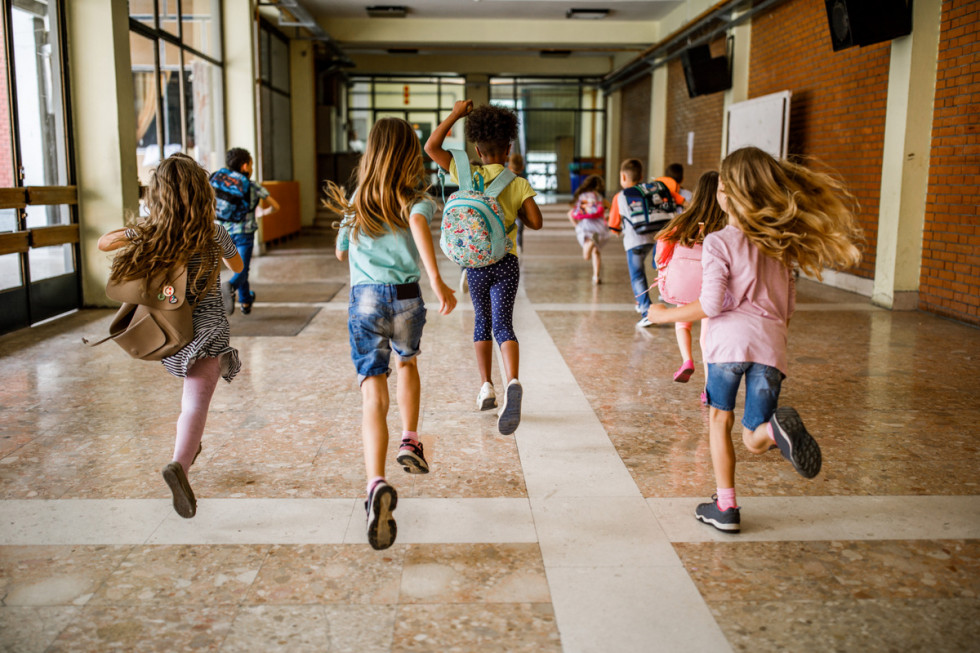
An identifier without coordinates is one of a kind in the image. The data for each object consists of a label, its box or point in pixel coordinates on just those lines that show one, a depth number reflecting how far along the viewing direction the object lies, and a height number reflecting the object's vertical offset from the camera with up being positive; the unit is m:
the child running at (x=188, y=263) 3.00 -0.29
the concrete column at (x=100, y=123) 7.42 +0.51
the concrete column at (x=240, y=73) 12.95 +1.66
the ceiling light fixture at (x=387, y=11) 16.48 +3.35
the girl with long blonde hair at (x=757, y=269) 2.83 -0.27
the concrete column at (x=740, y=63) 12.68 +1.86
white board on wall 10.48 +0.84
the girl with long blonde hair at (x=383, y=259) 2.93 -0.26
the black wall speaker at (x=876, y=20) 7.52 +1.48
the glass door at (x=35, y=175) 6.68 +0.04
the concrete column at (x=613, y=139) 23.09 +1.27
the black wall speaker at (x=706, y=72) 13.33 +1.77
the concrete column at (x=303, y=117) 17.78 +1.38
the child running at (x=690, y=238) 4.16 -0.25
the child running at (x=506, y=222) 3.76 -0.17
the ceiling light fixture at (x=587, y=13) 16.64 +3.35
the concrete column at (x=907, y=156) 7.64 +0.29
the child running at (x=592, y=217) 9.48 -0.35
